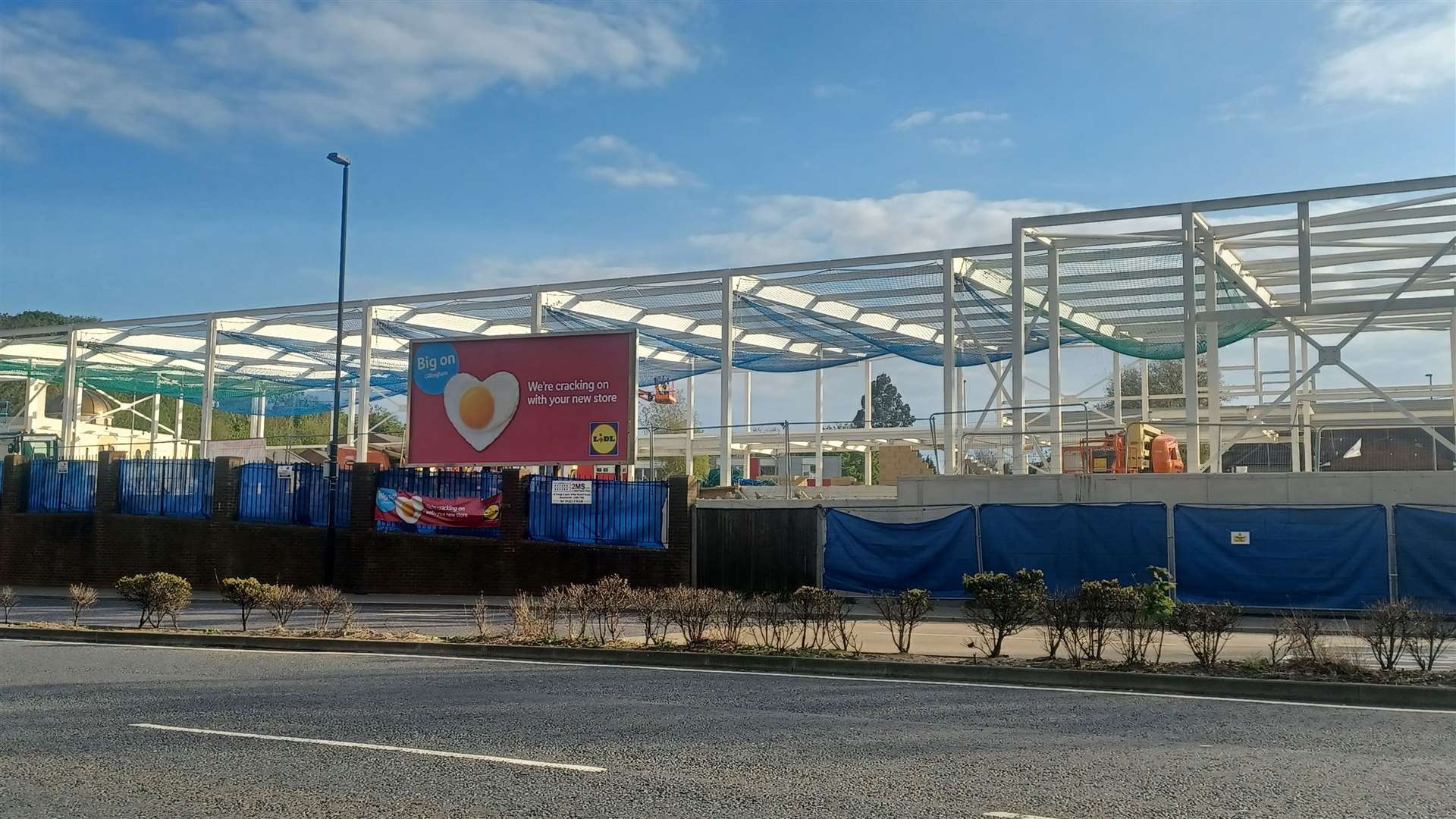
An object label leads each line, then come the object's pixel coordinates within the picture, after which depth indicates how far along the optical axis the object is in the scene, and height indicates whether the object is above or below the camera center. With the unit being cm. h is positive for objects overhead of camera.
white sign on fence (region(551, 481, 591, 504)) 2416 +12
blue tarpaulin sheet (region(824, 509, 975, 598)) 2084 -96
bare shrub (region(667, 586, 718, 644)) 1460 -142
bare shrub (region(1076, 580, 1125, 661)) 1292 -116
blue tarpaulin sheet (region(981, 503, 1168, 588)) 1948 -63
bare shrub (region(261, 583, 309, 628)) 1684 -155
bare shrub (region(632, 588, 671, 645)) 1491 -145
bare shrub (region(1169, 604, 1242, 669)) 1223 -126
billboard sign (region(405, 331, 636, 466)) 2591 +223
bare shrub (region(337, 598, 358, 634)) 1634 -171
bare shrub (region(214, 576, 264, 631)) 1714 -144
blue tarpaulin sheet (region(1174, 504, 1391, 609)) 1795 -79
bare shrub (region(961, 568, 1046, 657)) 1356 -115
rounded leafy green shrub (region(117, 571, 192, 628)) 1728 -149
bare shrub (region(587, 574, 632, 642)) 1520 -138
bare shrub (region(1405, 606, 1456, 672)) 1145 -128
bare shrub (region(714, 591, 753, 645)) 1459 -148
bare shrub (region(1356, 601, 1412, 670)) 1162 -125
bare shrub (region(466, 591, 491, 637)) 1552 -164
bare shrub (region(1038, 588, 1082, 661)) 1304 -130
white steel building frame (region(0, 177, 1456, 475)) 2198 +478
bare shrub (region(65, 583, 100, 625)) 1795 -164
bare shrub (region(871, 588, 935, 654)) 1418 -134
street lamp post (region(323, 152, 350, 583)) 2491 +129
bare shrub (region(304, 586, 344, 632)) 1611 -145
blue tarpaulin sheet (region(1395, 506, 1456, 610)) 1742 -70
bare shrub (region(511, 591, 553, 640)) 1532 -168
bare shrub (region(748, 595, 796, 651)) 1435 -154
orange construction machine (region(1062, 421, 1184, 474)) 2305 +102
